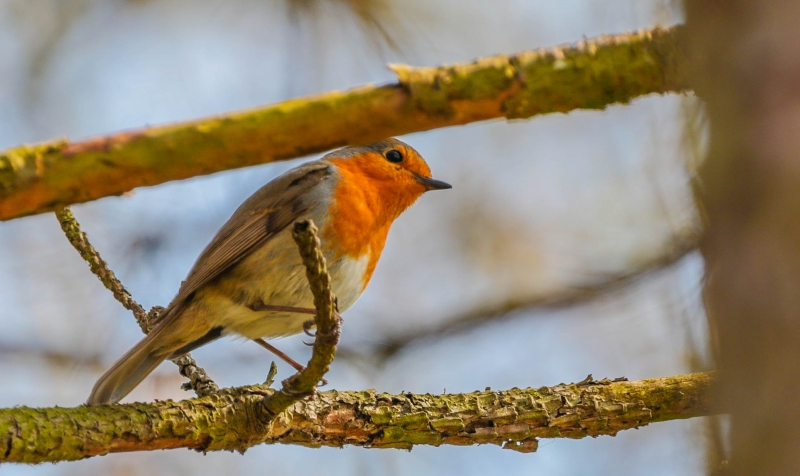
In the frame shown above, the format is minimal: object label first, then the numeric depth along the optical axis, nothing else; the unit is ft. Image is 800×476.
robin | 24.98
